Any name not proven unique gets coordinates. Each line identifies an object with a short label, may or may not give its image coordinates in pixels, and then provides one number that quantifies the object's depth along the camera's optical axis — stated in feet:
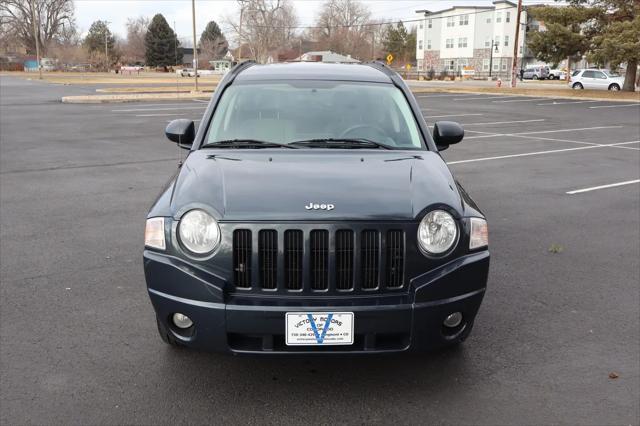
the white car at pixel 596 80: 134.70
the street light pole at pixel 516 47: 131.09
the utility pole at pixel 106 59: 302.47
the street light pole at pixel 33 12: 304.75
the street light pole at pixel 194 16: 97.34
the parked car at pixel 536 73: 237.45
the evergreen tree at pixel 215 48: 345.92
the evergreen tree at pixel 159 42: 329.31
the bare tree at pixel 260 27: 211.20
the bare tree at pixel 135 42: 388.29
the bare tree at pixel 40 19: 325.91
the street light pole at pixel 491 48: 269.42
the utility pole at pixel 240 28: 201.35
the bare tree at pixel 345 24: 331.57
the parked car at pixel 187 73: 255.11
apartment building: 285.02
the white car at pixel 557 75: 237.45
